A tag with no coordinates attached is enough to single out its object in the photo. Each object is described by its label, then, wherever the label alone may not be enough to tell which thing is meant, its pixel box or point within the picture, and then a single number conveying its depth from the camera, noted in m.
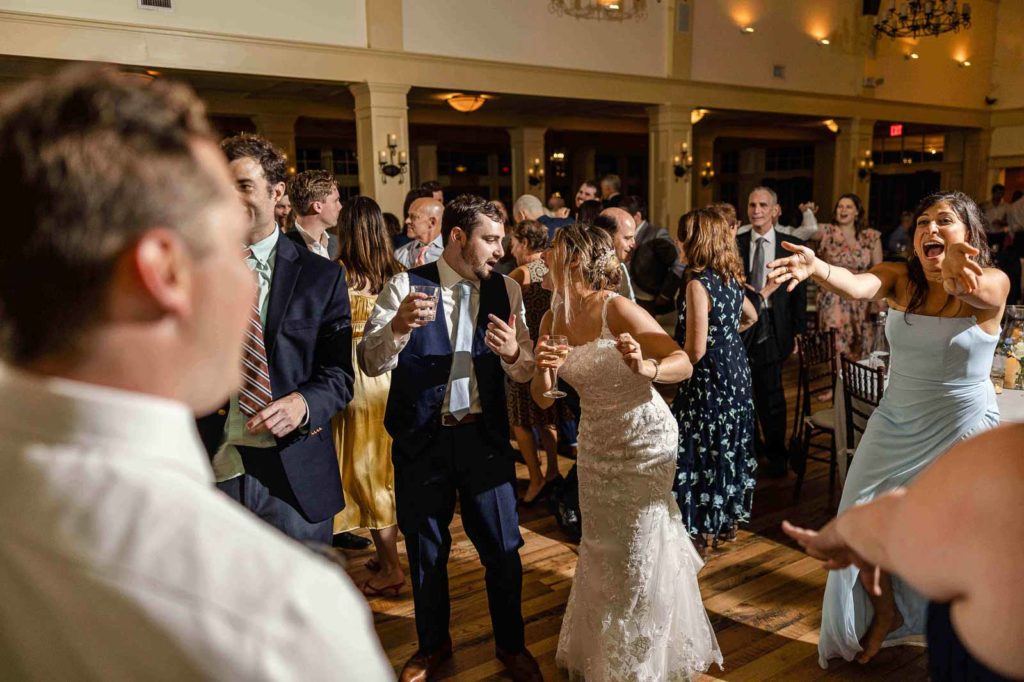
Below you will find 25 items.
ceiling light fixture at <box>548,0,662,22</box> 9.72
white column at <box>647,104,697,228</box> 11.06
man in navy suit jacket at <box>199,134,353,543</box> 1.97
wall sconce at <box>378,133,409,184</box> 8.74
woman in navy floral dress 3.55
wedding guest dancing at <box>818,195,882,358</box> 6.48
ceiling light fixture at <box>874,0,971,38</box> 12.28
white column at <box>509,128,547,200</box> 13.15
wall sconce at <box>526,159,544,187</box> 13.16
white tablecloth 2.86
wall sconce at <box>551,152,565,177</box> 15.04
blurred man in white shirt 0.52
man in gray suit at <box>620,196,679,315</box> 5.15
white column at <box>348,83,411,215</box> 8.59
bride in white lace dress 2.55
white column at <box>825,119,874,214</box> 13.50
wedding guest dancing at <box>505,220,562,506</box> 4.42
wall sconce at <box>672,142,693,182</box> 11.18
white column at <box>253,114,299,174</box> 10.60
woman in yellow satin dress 3.44
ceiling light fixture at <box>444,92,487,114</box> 9.91
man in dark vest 2.48
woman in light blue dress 2.49
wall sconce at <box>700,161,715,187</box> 15.37
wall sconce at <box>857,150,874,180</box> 13.81
